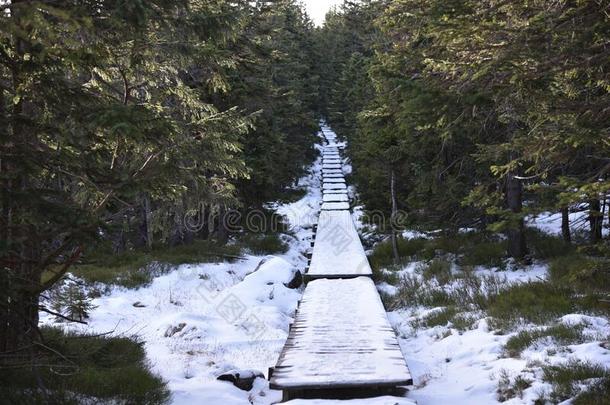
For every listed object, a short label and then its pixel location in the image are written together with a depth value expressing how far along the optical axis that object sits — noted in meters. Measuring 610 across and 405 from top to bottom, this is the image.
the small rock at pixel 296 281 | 13.32
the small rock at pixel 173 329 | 9.19
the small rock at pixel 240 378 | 7.14
